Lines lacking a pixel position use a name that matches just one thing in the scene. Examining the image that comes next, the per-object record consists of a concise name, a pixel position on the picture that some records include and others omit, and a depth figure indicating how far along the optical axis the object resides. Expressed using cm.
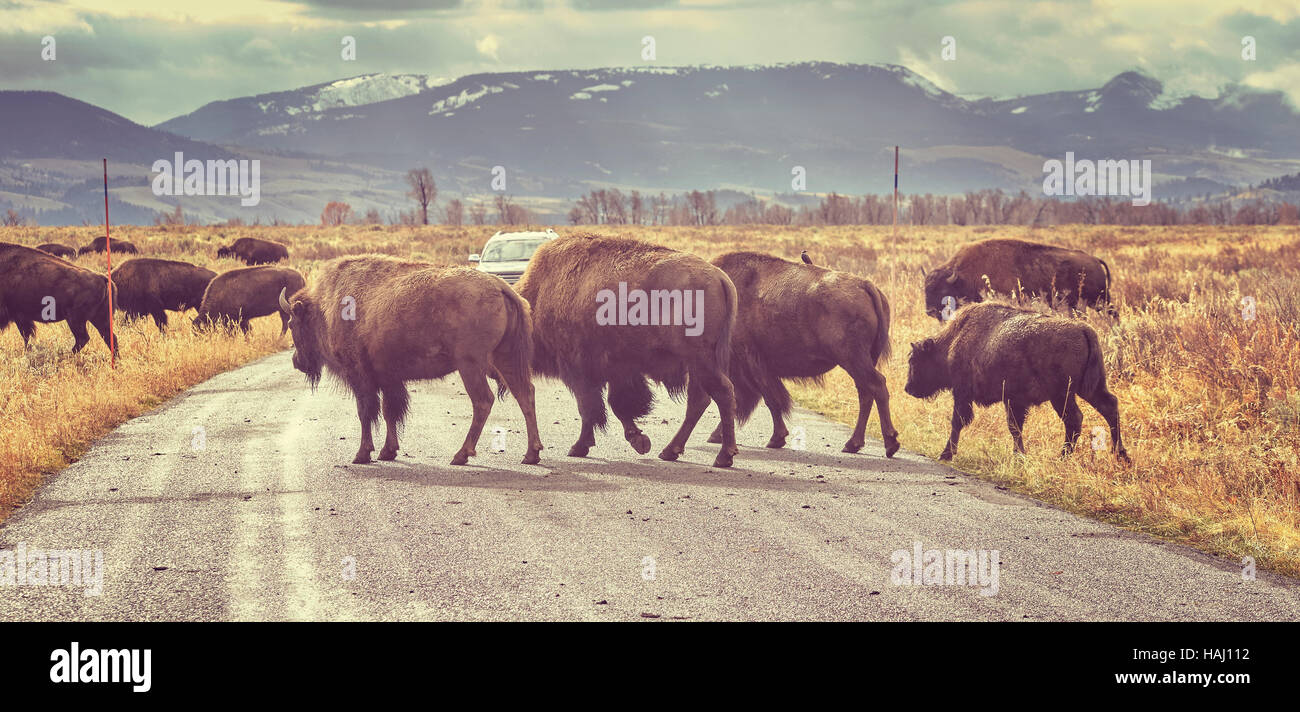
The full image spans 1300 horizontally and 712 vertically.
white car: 2283
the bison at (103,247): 3994
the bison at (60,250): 3588
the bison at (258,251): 4478
